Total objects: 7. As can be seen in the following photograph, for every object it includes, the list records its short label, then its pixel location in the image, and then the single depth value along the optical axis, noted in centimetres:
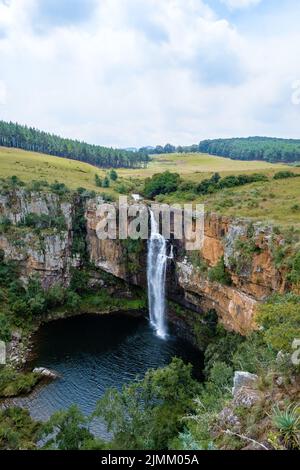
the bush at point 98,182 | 6946
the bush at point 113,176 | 7825
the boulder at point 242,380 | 1936
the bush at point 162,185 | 6288
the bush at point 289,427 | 1388
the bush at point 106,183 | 6869
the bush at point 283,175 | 6178
